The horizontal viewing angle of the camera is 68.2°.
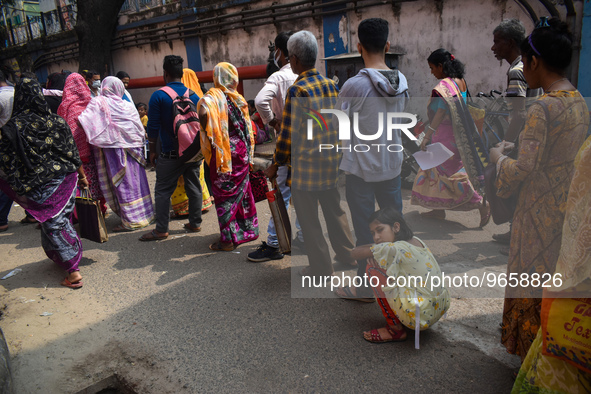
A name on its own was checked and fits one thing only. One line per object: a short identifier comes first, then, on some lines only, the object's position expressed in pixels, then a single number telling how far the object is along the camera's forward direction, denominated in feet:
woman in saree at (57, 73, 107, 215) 16.21
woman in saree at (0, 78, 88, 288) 11.35
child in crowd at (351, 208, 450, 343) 7.98
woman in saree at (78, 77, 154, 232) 15.96
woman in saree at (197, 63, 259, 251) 13.05
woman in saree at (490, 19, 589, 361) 6.44
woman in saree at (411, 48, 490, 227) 10.32
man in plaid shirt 9.66
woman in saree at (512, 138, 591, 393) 4.88
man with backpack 14.70
